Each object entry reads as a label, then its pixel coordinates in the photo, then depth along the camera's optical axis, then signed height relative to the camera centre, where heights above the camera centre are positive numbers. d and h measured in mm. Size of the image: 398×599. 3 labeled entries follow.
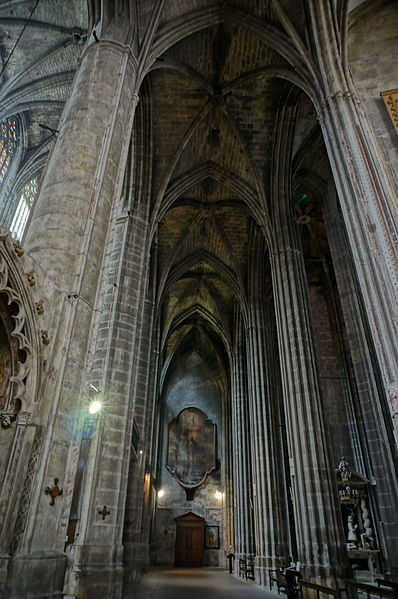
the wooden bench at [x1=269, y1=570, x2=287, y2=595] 9883 -903
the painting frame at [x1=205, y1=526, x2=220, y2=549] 23328 +176
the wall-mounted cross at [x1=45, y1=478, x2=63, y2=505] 4174 +434
